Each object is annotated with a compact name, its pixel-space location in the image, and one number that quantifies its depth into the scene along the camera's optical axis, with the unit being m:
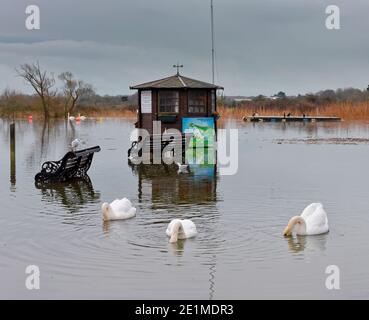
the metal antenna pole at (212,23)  43.73
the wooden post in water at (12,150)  26.08
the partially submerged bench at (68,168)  23.36
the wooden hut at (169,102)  37.97
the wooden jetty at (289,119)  87.00
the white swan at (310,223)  14.31
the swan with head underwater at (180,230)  13.72
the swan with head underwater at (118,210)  16.02
